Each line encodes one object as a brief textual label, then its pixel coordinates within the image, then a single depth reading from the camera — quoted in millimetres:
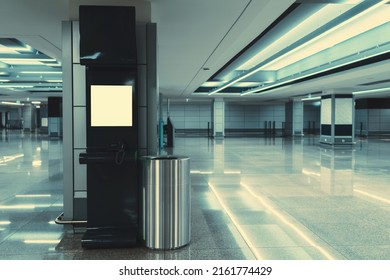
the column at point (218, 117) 36000
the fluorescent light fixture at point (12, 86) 23428
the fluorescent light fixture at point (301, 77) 11889
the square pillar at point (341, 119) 24656
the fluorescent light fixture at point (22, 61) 14698
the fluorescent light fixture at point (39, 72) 18141
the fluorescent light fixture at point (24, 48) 12744
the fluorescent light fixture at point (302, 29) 7948
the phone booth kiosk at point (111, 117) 4938
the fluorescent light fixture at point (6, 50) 12852
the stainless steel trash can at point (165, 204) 4793
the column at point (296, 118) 38250
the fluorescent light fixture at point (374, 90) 25195
